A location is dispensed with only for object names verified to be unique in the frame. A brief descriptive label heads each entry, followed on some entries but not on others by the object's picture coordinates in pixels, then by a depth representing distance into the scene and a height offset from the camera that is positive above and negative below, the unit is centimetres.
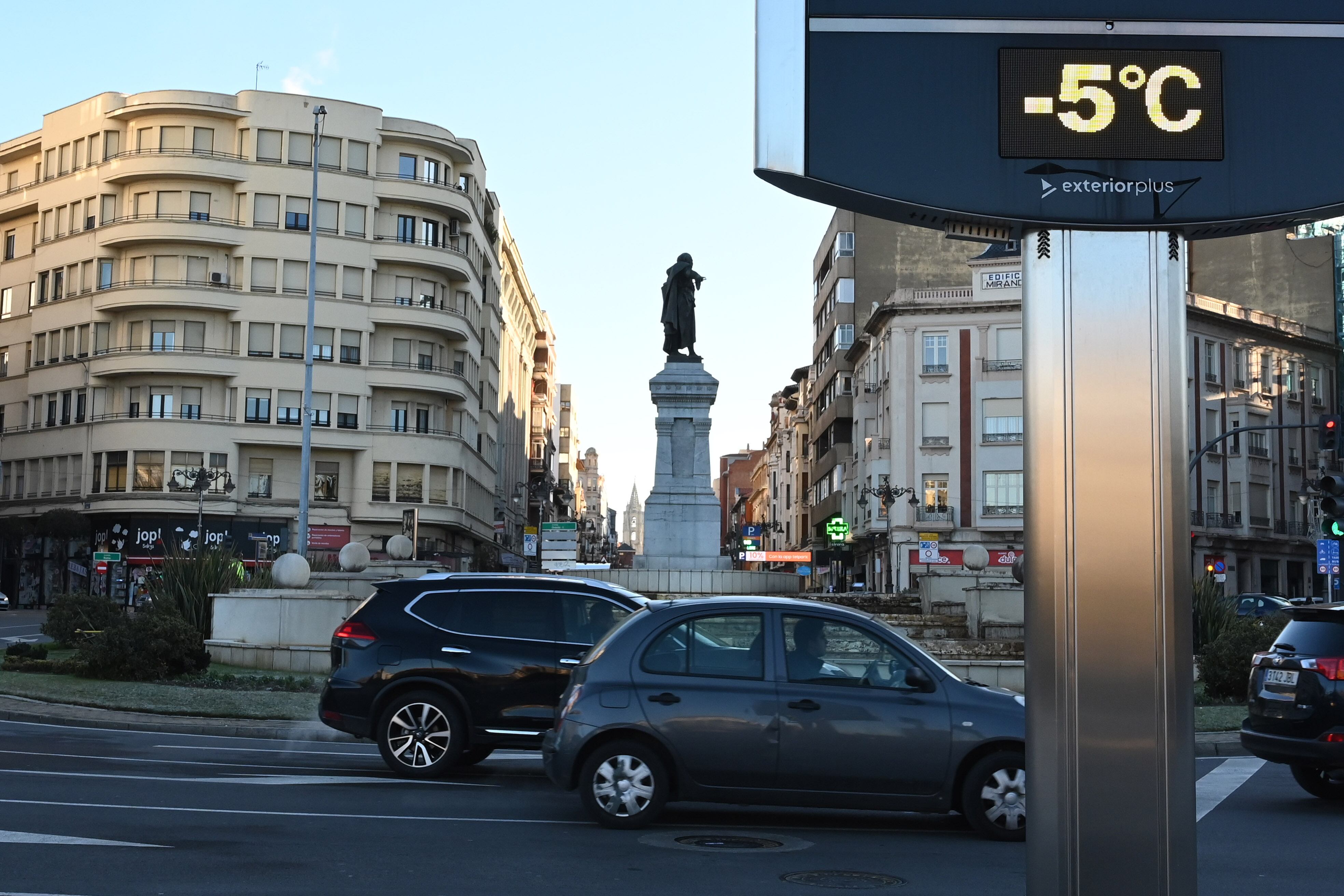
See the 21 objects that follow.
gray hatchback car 930 -98
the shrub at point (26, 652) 2522 -155
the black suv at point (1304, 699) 1097 -96
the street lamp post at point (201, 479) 5388 +319
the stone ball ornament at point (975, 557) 3156 +29
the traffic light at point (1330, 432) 2556 +251
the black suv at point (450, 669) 1212 -85
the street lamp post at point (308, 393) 4428 +524
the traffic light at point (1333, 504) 2302 +109
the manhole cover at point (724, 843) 884 -168
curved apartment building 6366 +1095
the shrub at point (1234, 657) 1922 -111
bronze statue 3388 +574
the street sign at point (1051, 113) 354 +111
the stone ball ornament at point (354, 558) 3056 +15
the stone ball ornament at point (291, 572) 2606 -14
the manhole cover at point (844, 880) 768 -164
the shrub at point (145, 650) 2136 -128
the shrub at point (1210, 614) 2484 -71
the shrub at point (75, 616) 2627 -96
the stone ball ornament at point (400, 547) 3023 +37
